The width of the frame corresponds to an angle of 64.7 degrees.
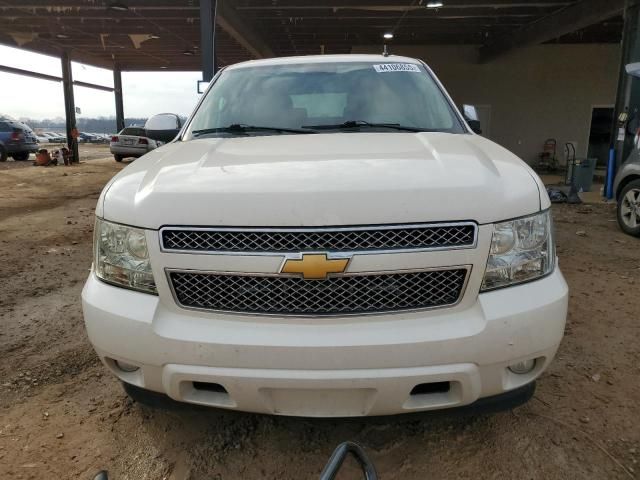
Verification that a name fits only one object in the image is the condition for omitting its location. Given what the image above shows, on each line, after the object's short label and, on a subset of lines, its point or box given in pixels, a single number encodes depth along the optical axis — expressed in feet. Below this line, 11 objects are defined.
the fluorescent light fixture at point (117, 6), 37.29
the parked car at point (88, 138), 173.17
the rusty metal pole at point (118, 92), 83.82
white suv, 5.82
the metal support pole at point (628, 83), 31.27
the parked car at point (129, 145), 69.56
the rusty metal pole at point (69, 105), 67.15
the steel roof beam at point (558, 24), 37.24
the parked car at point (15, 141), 68.18
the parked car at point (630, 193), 21.02
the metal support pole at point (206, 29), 28.51
